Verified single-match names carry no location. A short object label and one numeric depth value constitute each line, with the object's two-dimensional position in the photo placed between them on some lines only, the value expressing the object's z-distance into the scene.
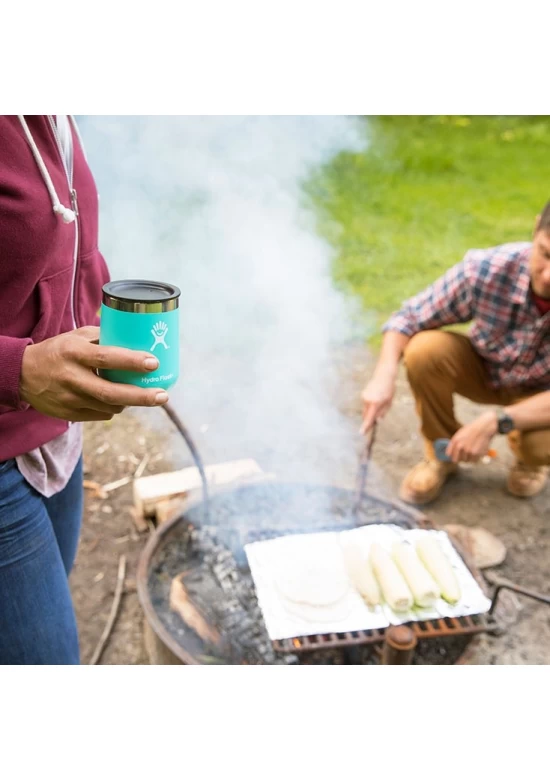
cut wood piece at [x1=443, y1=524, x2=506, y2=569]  2.60
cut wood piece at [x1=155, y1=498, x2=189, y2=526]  2.62
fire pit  2.04
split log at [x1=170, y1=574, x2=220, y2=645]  2.10
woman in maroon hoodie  1.09
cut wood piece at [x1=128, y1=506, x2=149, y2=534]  2.81
